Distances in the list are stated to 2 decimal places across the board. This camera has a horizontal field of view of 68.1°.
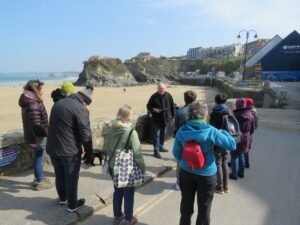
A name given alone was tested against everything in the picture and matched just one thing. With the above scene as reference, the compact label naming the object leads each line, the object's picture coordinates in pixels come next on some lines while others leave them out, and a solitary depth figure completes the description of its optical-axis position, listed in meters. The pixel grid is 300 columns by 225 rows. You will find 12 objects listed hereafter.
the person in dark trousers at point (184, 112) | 3.56
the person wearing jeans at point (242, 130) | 4.07
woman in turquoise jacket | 2.39
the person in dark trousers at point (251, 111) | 4.14
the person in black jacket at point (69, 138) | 2.76
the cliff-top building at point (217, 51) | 91.73
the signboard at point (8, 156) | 3.79
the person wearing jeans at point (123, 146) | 2.65
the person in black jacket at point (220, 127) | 3.58
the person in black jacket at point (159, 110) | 4.99
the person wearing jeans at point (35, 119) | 3.28
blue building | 32.87
